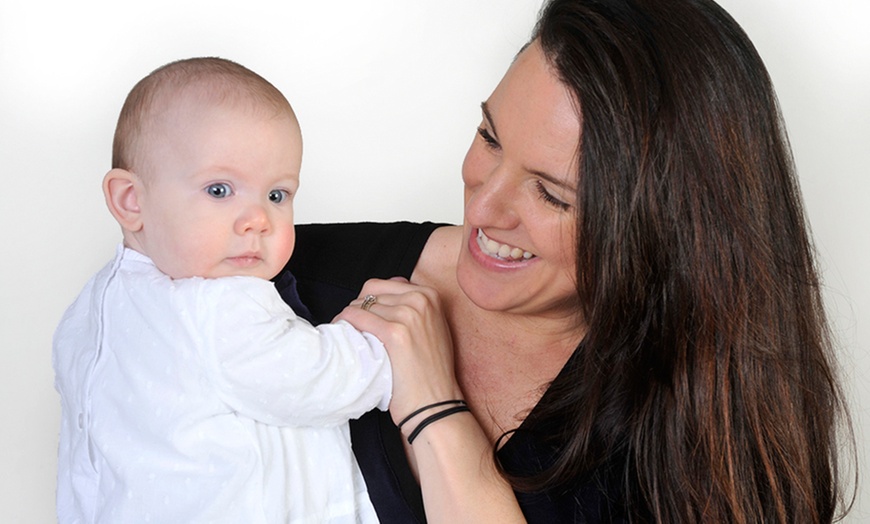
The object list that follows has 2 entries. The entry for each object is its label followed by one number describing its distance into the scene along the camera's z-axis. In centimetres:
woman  169
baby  156
